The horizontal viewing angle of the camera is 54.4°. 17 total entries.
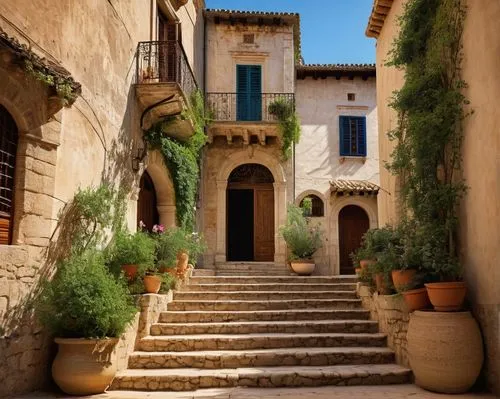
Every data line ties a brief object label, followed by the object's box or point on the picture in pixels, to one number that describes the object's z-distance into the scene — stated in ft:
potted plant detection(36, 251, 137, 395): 19.93
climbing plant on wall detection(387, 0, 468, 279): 23.13
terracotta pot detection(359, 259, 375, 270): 29.05
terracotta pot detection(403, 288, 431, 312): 22.44
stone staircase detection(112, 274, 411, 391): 21.76
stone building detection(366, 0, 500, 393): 19.88
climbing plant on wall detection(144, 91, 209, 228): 36.29
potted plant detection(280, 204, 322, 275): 45.50
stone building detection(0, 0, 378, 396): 19.74
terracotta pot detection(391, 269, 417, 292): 23.07
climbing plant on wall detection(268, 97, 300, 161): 50.49
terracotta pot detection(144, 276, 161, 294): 27.50
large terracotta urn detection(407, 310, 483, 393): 19.80
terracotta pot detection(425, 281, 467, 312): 20.88
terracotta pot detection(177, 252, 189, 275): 33.19
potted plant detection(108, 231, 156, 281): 26.07
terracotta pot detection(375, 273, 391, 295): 26.40
